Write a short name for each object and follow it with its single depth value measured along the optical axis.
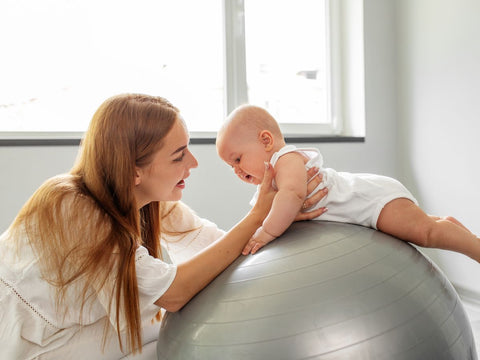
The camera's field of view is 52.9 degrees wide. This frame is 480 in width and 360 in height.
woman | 1.11
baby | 1.25
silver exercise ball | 0.91
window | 2.36
